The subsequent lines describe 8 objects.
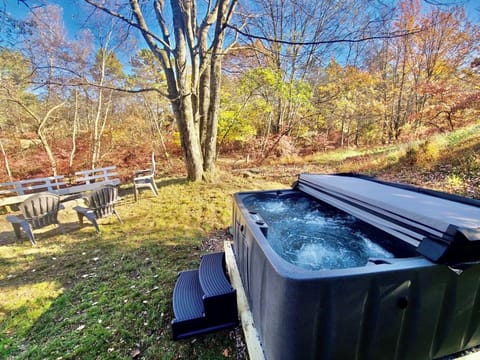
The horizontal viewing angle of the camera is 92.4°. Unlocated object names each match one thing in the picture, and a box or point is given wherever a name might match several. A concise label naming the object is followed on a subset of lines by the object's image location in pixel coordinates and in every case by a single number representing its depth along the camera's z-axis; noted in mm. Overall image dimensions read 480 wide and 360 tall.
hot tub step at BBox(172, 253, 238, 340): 1846
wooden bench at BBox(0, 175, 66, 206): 5336
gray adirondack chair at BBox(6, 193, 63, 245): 3469
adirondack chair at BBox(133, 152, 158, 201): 5335
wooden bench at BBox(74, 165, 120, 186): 6711
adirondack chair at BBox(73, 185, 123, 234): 3765
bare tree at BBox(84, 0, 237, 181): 5152
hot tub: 1057
